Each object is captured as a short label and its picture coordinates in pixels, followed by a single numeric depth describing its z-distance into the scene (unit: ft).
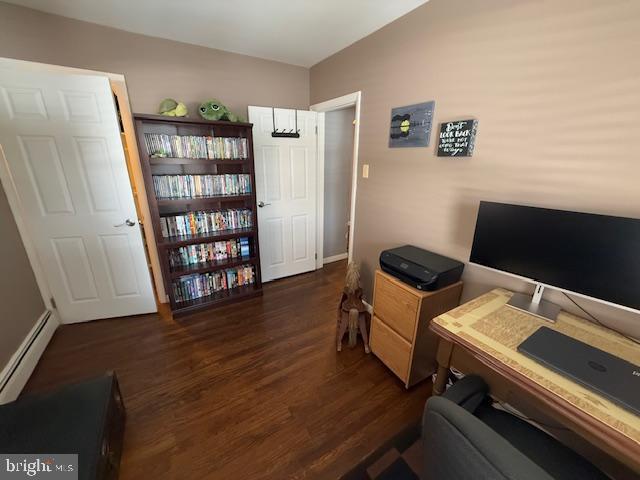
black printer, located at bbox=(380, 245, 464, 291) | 4.90
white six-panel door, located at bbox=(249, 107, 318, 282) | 8.98
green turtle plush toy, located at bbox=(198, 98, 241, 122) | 7.43
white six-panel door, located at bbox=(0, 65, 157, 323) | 6.04
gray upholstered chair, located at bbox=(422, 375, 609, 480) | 1.38
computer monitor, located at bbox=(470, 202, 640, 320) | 3.18
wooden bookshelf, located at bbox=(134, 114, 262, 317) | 7.03
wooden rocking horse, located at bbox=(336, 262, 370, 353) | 6.57
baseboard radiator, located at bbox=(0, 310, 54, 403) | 5.18
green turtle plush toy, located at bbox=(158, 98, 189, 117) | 7.05
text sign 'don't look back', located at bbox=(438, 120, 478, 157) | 4.91
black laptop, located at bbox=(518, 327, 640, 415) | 2.64
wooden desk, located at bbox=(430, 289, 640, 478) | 2.44
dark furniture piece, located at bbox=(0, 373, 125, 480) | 3.31
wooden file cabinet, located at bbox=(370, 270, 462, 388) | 5.06
